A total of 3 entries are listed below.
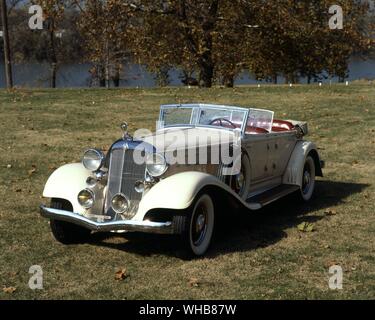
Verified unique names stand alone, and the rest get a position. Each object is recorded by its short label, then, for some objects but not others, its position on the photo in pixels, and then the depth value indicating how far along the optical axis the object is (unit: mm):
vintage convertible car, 5516
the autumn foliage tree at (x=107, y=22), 25266
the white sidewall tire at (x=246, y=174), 6793
